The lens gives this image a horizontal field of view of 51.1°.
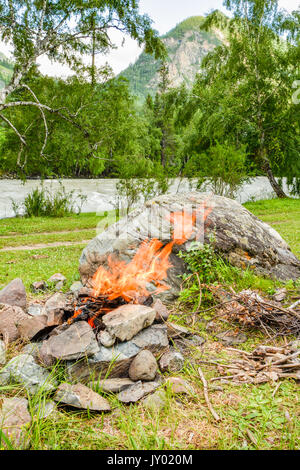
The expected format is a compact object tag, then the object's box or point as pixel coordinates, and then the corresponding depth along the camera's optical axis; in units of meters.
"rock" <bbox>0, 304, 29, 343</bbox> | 2.98
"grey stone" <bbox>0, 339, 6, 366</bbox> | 2.63
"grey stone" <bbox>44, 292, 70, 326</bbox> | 3.10
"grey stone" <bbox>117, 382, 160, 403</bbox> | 2.35
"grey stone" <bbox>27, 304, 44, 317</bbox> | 3.64
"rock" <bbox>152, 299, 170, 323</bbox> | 3.14
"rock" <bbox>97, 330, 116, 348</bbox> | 2.72
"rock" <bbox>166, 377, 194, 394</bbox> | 2.43
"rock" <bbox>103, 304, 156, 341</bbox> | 2.75
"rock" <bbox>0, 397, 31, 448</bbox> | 1.89
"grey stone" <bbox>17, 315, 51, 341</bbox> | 2.98
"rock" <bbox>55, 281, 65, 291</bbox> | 4.65
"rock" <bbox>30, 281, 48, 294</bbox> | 4.60
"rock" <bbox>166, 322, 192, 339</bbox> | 3.12
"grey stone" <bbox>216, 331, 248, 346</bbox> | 3.16
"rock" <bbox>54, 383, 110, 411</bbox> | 2.24
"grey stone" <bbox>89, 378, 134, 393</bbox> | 2.46
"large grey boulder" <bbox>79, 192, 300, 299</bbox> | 4.23
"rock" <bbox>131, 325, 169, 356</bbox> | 2.78
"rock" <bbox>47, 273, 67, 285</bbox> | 4.92
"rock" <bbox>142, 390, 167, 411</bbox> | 2.27
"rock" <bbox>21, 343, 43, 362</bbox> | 2.75
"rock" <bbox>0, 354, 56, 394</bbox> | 2.36
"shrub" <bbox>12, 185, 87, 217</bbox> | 13.80
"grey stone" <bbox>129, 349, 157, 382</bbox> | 2.54
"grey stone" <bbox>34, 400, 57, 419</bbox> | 2.10
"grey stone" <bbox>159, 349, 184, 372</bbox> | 2.70
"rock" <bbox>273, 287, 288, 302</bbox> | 3.73
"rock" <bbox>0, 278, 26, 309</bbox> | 3.71
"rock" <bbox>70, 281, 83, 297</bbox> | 4.28
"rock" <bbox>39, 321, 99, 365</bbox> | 2.57
